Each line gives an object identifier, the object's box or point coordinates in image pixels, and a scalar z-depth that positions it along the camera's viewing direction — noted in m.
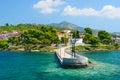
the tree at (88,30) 154.21
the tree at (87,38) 143.10
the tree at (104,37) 149.00
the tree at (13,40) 146.20
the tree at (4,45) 143.75
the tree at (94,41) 140.75
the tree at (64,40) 150.01
